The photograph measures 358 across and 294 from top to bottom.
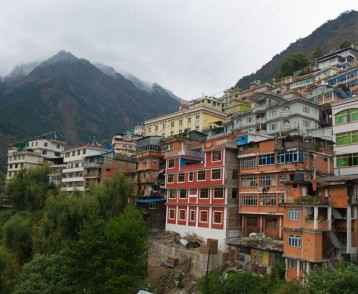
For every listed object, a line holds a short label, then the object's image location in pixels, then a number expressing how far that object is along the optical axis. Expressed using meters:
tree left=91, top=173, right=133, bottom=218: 37.94
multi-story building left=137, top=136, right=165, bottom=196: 43.88
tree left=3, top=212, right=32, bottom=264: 37.16
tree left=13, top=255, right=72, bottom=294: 23.64
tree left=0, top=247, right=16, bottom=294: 27.80
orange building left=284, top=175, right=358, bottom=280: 22.73
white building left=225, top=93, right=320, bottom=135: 40.78
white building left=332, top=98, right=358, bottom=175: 27.64
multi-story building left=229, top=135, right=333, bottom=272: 26.83
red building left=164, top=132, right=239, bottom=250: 32.34
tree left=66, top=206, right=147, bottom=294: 22.94
